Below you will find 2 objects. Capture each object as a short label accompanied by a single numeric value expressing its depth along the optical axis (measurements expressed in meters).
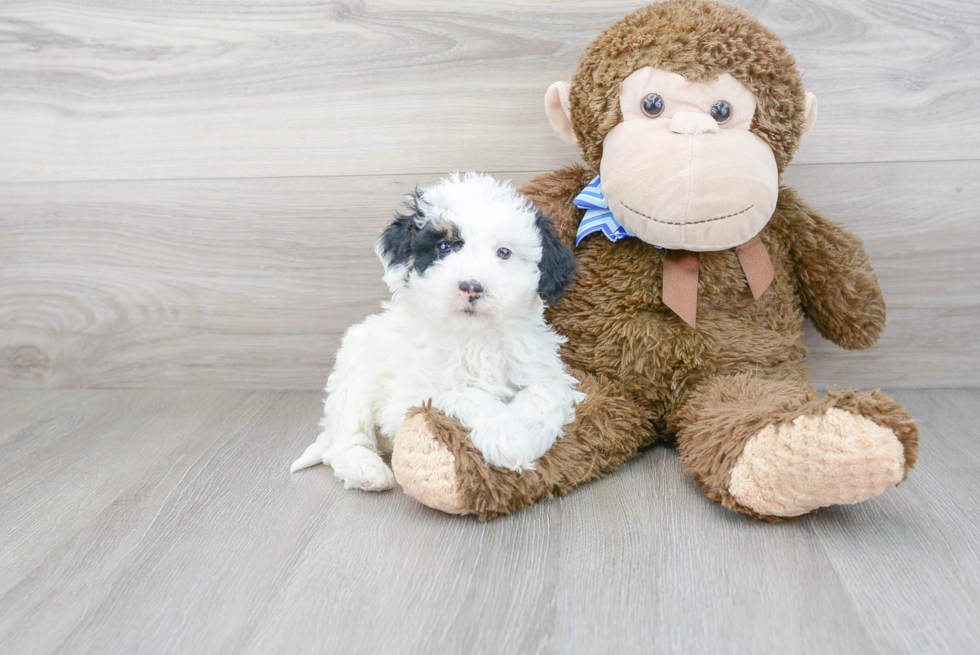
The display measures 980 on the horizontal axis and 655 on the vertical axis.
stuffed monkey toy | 0.88
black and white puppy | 0.92
